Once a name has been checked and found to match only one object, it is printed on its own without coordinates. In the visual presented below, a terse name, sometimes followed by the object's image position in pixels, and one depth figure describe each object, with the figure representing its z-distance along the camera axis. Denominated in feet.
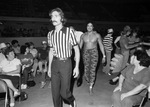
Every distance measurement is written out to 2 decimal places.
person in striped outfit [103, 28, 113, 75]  19.74
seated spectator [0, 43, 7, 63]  15.39
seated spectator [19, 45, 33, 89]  15.53
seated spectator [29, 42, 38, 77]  18.46
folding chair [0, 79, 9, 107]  9.89
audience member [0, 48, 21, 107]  12.66
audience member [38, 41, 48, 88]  18.83
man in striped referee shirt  9.48
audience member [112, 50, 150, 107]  8.38
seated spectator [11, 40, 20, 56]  19.91
